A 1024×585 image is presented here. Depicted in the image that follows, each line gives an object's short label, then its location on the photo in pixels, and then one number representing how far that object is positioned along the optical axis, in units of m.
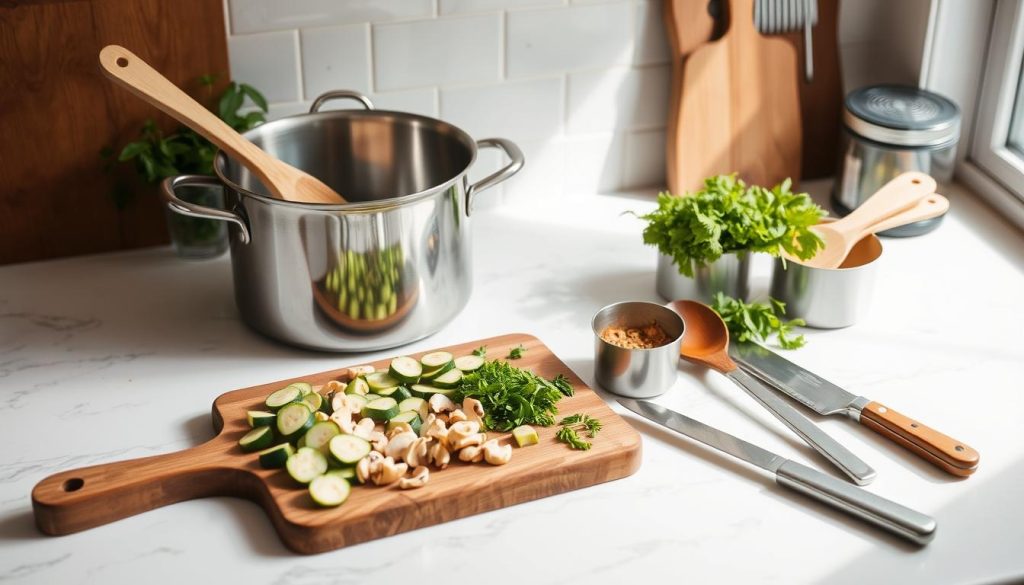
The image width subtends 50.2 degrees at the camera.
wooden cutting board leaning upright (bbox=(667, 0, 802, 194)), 1.55
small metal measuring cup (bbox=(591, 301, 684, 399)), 1.19
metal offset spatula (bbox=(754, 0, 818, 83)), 1.55
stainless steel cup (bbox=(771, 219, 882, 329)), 1.31
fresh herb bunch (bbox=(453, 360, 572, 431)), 1.11
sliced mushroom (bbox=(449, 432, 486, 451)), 1.06
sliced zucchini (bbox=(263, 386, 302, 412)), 1.12
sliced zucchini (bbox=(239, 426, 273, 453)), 1.06
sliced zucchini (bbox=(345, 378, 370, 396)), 1.15
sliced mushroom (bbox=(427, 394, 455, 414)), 1.13
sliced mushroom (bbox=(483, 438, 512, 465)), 1.04
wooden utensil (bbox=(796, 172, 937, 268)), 1.36
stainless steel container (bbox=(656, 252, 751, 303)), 1.34
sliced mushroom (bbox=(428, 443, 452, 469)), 1.05
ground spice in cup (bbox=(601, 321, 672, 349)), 1.23
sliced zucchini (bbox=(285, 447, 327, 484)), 1.02
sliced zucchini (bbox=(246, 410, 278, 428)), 1.09
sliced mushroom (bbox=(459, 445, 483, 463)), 1.05
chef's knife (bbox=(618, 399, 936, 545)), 0.99
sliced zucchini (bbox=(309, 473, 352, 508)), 0.99
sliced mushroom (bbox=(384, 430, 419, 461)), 1.06
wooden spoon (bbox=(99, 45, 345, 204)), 1.17
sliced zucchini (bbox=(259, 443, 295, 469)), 1.04
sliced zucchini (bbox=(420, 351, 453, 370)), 1.18
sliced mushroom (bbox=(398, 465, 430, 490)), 1.02
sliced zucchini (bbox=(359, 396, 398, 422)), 1.10
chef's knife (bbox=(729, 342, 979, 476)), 1.09
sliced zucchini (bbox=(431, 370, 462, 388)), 1.16
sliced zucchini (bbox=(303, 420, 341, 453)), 1.06
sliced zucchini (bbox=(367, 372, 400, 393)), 1.16
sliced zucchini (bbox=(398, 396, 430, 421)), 1.13
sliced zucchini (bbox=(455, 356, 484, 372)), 1.19
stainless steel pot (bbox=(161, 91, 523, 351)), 1.16
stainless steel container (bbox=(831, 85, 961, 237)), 1.50
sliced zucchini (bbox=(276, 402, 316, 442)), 1.08
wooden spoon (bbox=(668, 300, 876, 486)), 1.09
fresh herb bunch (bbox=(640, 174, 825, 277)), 1.30
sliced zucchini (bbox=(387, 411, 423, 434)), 1.09
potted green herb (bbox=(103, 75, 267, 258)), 1.38
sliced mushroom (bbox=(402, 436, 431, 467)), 1.04
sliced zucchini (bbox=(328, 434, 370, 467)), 1.03
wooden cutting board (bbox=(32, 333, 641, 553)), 0.99
